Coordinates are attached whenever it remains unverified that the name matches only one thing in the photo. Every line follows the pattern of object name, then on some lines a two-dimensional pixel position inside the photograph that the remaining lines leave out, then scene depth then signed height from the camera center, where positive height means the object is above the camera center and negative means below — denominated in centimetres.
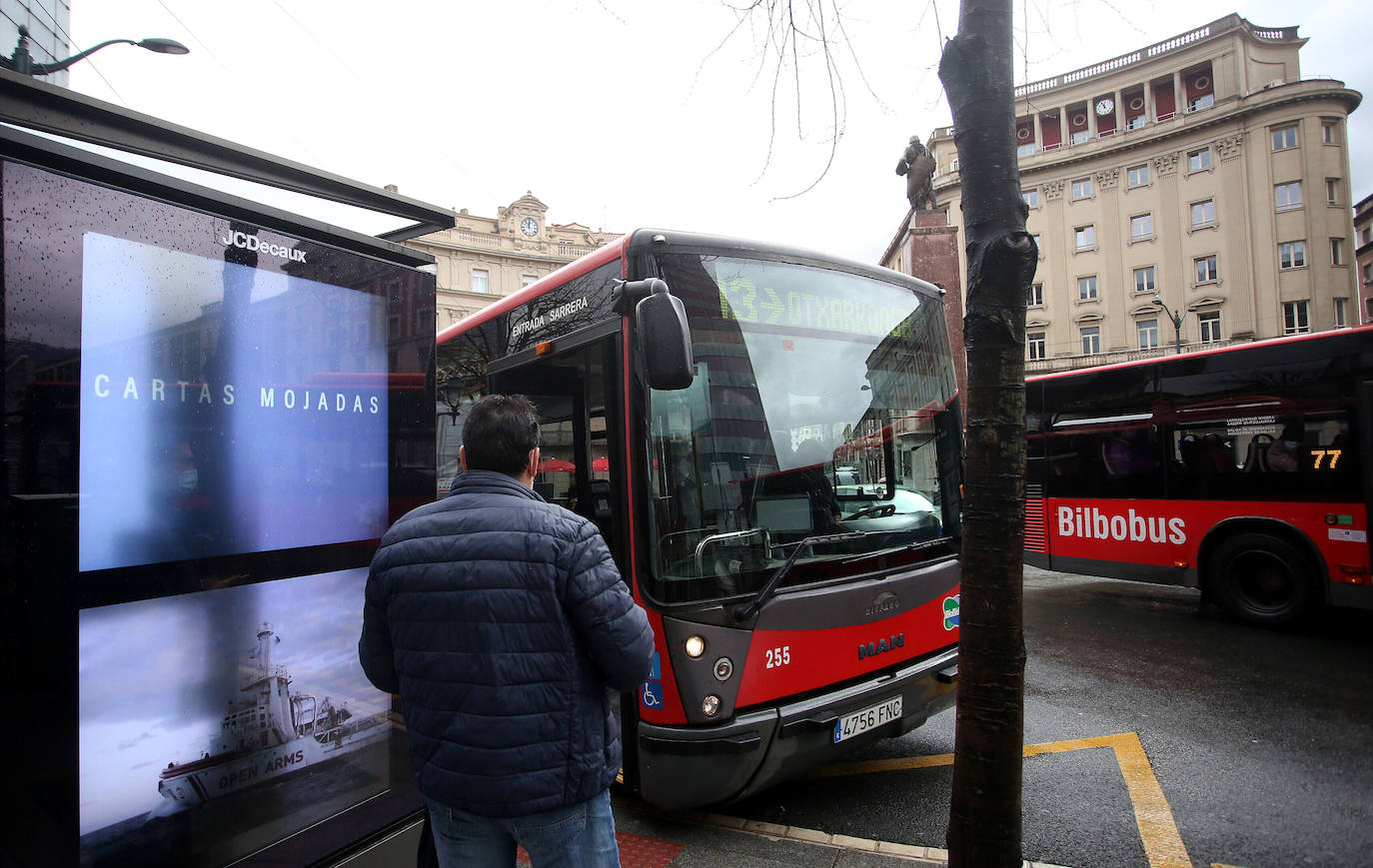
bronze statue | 1557 +618
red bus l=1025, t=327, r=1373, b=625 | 710 -31
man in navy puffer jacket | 173 -49
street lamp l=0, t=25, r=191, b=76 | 542 +339
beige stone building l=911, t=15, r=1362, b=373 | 4144 +1555
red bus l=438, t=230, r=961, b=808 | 326 -18
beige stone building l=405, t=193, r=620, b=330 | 4512 +1420
